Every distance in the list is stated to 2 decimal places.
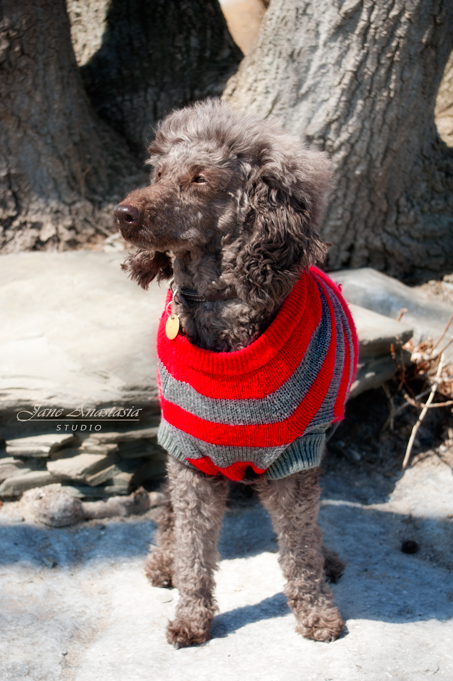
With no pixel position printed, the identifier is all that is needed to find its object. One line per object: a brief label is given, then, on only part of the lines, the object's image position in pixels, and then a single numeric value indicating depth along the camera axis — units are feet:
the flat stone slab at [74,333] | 9.32
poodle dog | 6.15
